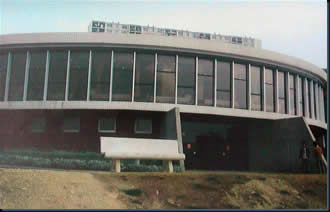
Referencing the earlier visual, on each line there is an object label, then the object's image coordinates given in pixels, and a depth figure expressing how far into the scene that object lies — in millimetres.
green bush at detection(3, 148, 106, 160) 14875
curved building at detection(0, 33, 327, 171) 17016
